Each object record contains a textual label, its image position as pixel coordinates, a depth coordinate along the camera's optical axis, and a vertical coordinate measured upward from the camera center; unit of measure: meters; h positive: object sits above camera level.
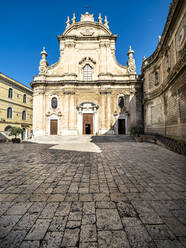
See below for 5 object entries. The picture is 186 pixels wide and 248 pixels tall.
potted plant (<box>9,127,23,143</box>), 13.22 -0.55
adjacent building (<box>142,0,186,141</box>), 7.71 +4.06
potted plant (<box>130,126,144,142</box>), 14.62 -0.70
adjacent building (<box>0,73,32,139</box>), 22.01 +4.75
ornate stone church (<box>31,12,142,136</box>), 19.44 +5.54
